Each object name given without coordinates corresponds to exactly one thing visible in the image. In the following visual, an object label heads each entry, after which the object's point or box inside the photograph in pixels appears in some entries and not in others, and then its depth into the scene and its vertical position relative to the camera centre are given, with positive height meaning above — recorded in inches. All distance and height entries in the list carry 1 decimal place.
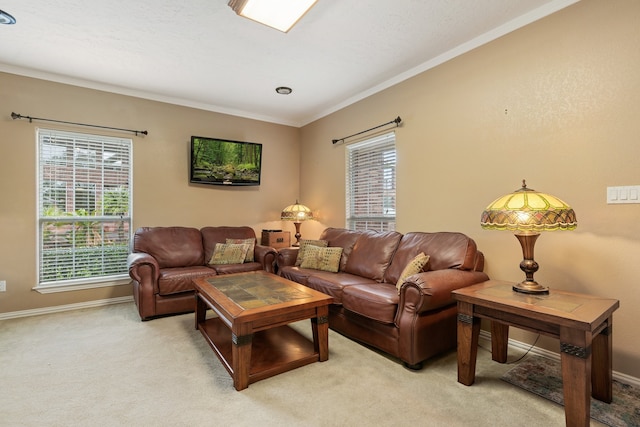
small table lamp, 177.3 -0.9
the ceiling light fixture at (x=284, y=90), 151.9 +61.9
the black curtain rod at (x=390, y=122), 135.6 +41.4
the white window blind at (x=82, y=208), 137.8 +1.5
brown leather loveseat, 123.7 -24.2
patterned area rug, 64.9 -43.0
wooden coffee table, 76.7 -30.4
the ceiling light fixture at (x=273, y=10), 84.5 +58.1
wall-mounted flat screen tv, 168.2 +29.1
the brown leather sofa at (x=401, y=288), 84.1 -25.4
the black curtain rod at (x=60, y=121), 129.9 +40.6
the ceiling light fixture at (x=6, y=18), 93.9 +60.6
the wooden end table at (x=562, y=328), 57.5 -24.3
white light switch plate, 76.9 +5.2
